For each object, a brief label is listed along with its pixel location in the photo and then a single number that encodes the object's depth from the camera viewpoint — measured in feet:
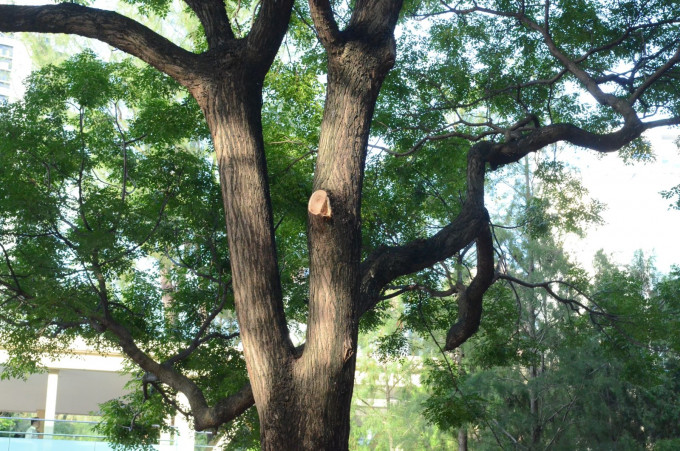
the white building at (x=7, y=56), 155.74
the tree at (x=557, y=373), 27.25
